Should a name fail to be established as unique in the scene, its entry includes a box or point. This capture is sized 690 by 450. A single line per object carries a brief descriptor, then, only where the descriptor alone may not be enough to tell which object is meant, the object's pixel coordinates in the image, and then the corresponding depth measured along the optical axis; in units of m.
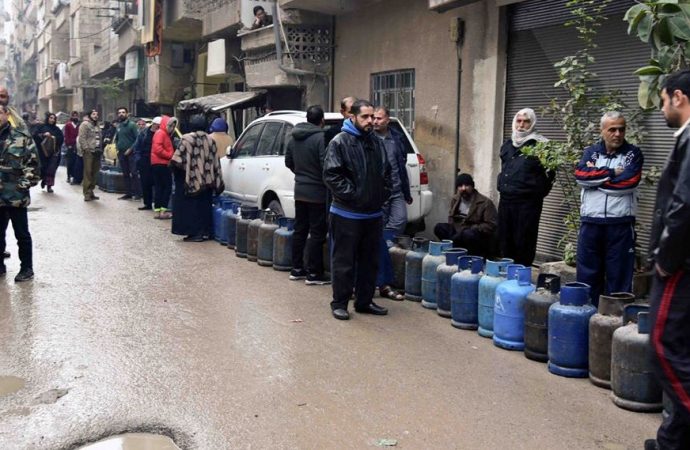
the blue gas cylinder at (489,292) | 5.94
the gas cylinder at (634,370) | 4.51
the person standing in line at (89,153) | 15.66
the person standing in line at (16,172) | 7.47
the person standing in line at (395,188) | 7.95
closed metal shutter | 7.49
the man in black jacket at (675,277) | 3.29
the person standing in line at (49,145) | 15.35
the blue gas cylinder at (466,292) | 6.17
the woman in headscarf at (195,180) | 10.18
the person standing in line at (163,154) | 12.45
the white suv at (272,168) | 9.27
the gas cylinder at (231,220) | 10.02
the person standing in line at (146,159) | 13.78
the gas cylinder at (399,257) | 7.38
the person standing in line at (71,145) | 19.72
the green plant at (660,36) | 5.18
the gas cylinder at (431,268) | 6.77
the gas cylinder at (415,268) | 7.06
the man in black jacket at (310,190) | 7.80
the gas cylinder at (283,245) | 8.56
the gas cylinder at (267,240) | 8.91
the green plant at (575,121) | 6.96
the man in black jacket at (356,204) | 6.38
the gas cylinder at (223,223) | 10.44
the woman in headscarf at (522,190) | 7.38
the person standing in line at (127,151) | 15.91
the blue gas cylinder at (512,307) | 5.64
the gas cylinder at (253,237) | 9.13
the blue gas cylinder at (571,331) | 5.07
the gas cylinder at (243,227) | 9.44
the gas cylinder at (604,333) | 4.84
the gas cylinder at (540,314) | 5.37
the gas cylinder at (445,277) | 6.47
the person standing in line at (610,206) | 5.81
